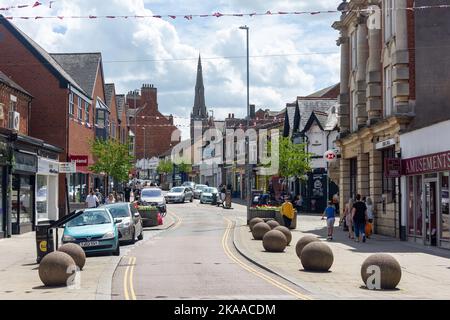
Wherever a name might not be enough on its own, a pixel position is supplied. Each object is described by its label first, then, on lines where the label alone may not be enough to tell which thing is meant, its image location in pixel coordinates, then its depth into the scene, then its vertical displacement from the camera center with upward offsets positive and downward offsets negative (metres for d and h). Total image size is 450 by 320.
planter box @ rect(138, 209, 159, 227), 35.94 -1.68
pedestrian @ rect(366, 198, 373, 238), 29.30 -1.47
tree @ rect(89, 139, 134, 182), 48.94 +1.73
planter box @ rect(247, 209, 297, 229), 35.09 -1.56
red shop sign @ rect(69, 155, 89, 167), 35.94 +1.19
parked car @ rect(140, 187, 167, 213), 45.25 -0.94
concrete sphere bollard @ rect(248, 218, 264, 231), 29.55 -1.60
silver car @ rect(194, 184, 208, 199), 77.02 -0.90
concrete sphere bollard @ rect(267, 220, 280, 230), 28.54 -1.63
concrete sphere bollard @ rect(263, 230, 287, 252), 22.50 -1.84
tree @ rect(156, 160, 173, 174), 120.19 +2.73
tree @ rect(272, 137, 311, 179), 52.84 +1.65
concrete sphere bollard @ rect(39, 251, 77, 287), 14.75 -1.75
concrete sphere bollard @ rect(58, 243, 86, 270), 17.62 -1.68
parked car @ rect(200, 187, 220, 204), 63.16 -1.16
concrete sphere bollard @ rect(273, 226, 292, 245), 24.24 -1.69
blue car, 21.62 -1.54
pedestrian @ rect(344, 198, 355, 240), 28.99 -1.44
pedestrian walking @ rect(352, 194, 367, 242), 26.53 -1.30
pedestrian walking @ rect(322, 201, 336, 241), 28.21 -1.41
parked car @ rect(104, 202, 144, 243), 25.41 -1.27
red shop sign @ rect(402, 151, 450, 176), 23.59 +0.63
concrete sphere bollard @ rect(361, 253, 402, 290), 14.35 -1.75
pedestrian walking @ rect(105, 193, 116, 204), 41.41 -0.84
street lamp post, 37.03 +0.30
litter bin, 19.41 -1.48
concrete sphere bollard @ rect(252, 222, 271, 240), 27.50 -1.80
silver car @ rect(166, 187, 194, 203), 66.19 -1.08
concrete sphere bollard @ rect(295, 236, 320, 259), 19.80 -1.66
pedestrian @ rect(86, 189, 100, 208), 37.06 -0.89
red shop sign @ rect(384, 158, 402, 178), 27.91 +0.57
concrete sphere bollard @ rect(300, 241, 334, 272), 17.20 -1.78
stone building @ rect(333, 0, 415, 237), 28.22 +3.81
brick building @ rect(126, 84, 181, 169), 126.12 +9.64
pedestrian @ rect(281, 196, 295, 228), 32.69 -1.37
